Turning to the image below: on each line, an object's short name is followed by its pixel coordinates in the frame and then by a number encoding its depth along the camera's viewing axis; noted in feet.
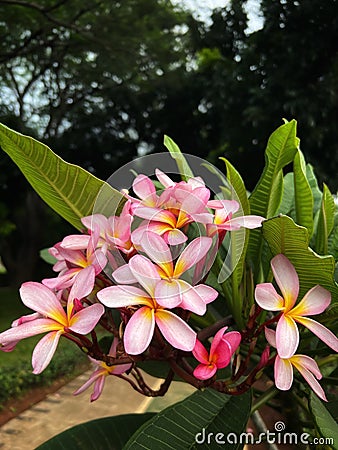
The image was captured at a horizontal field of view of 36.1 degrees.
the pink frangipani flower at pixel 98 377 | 1.25
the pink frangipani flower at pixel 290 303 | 0.96
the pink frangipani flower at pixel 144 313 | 0.87
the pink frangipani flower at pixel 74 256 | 1.05
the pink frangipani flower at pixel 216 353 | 0.96
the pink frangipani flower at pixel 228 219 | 1.07
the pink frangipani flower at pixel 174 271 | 0.91
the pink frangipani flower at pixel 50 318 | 0.92
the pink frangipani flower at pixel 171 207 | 1.01
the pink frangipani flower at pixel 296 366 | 0.97
